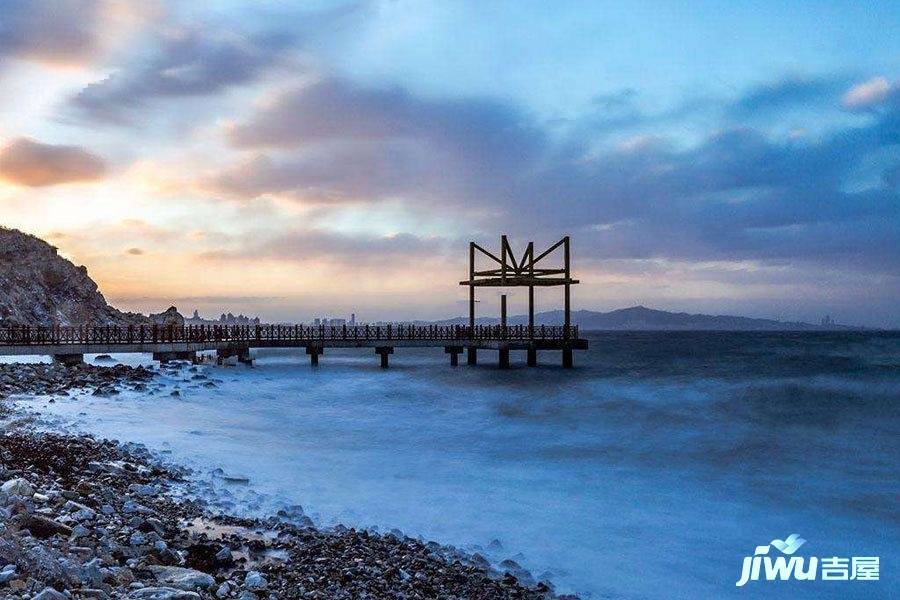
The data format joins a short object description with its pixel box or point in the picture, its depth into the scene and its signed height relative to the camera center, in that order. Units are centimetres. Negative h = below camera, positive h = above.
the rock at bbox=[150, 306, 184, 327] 9219 +20
